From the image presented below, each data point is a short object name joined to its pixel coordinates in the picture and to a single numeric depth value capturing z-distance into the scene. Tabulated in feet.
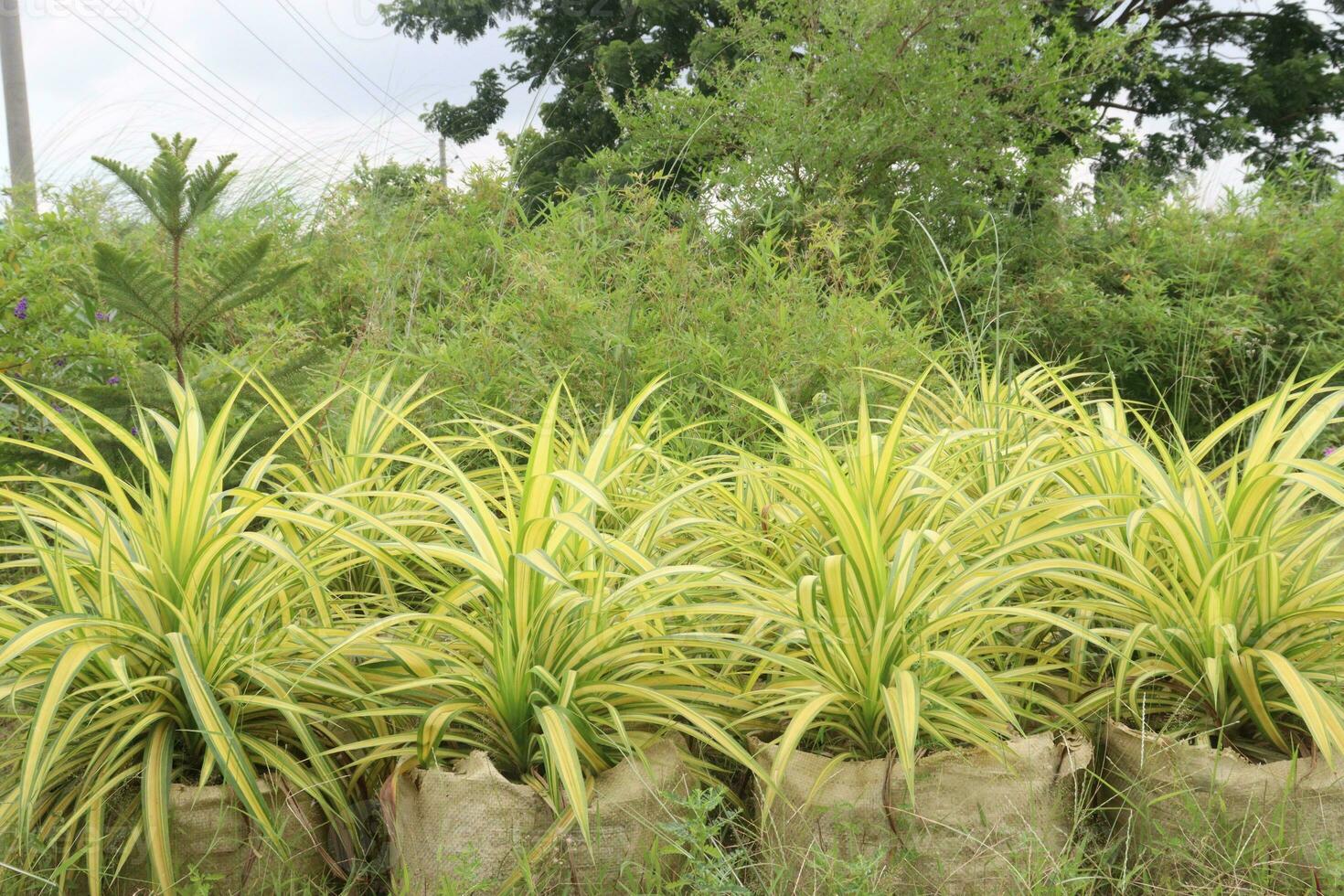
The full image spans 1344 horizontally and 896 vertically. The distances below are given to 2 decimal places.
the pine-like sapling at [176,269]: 7.75
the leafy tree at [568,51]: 35.50
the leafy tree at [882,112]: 16.03
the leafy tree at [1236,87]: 33.55
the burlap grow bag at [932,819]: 5.26
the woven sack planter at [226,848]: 5.44
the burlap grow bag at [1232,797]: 5.42
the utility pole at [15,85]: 25.66
